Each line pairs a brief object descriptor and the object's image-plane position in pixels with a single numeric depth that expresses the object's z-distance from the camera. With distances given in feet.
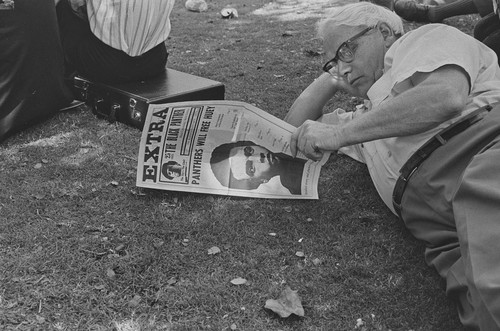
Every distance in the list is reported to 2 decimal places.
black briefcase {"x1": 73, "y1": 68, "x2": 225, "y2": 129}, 10.56
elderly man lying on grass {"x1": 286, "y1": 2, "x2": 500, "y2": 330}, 5.32
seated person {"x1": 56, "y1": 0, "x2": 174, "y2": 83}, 10.67
